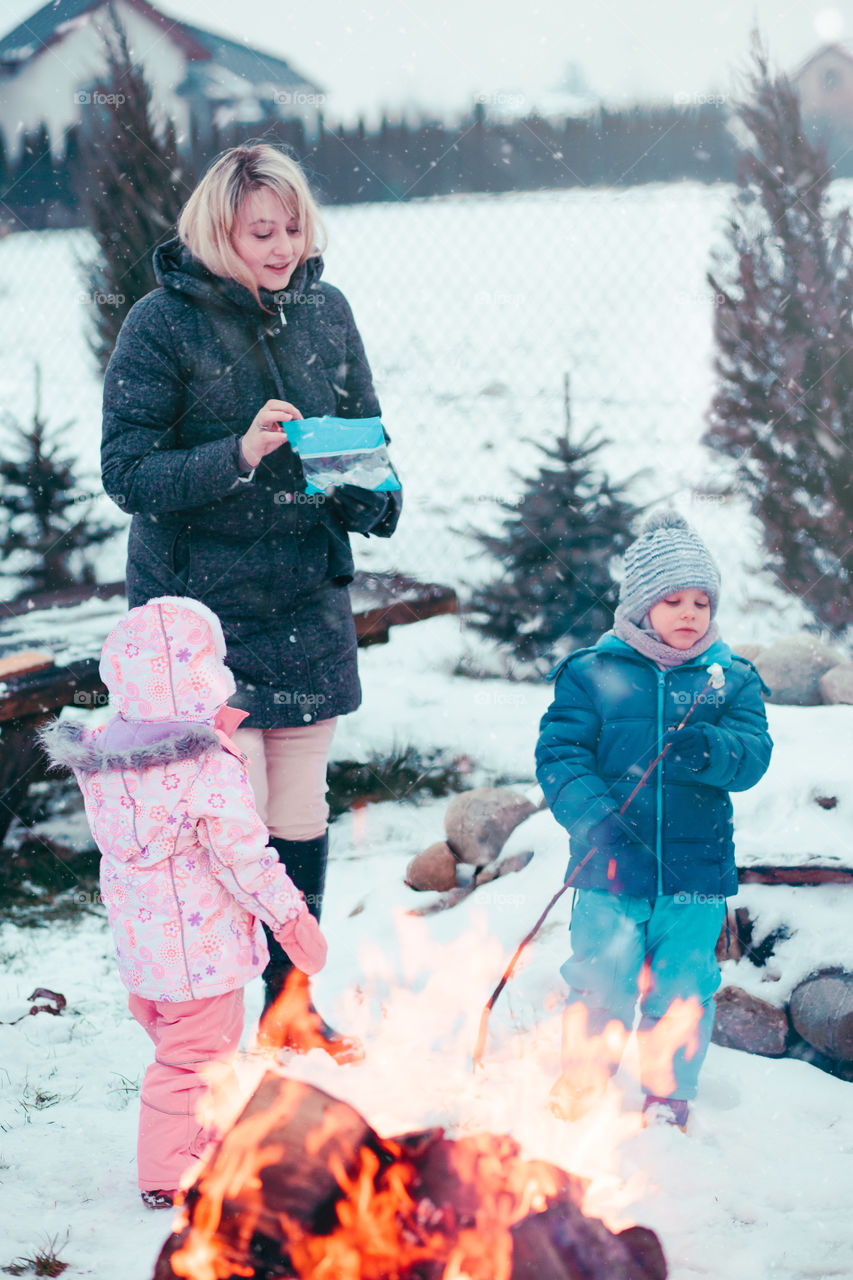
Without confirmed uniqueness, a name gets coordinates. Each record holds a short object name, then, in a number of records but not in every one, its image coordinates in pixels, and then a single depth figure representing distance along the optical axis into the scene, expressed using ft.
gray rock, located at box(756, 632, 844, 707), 14.84
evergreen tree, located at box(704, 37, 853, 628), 18.58
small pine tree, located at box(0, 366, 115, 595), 21.98
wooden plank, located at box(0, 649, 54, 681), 14.28
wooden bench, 14.34
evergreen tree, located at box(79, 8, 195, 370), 19.93
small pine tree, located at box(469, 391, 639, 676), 18.48
